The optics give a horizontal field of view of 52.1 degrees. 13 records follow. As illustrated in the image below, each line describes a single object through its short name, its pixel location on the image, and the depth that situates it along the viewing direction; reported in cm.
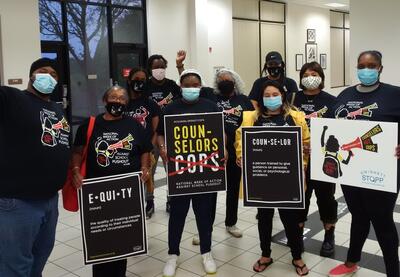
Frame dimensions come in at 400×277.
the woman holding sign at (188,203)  311
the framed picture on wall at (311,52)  1366
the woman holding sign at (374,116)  255
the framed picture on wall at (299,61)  1324
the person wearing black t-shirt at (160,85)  424
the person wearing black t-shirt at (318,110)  320
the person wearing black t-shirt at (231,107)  357
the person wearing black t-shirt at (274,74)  376
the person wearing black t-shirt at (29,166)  211
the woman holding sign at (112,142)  262
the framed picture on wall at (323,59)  1428
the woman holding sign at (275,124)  294
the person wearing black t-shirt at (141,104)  370
